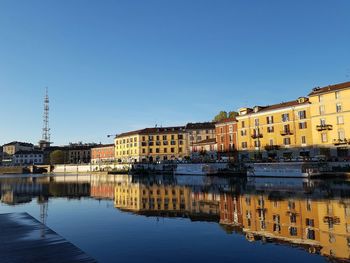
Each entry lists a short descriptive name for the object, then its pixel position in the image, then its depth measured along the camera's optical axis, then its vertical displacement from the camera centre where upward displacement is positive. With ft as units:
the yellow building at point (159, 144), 480.64 +29.88
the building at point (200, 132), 448.65 +41.28
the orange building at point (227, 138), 331.16 +24.30
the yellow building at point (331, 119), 239.50 +28.95
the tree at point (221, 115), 457.60 +64.16
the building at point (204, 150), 373.40 +15.06
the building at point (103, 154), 589.85 +22.85
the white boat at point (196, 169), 302.68 -5.10
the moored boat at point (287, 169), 207.21 -5.67
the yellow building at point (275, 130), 269.64 +26.06
